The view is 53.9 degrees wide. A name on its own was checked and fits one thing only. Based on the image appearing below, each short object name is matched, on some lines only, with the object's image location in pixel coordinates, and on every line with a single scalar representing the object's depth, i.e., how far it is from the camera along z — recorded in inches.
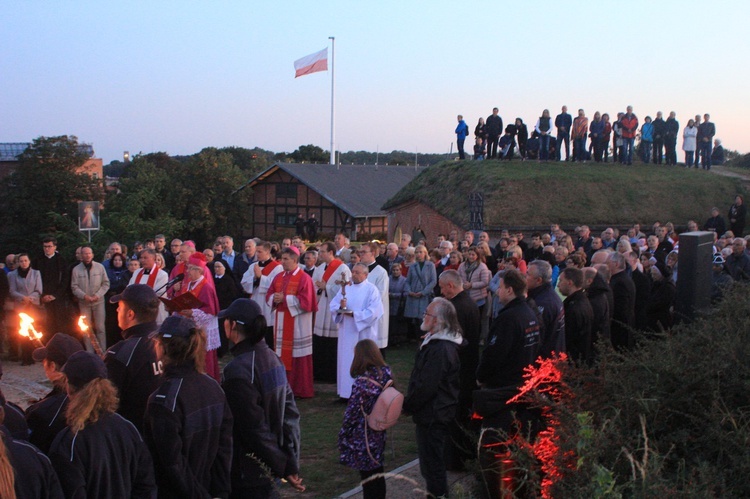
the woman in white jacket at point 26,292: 478.3
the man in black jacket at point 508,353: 217.6
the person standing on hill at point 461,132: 1048.9
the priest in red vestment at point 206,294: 363.6
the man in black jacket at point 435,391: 218.1
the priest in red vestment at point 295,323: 398.3
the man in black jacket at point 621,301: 339.3
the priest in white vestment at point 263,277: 441.4
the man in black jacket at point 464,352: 267.4
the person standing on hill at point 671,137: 1091.3
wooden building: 1877.5
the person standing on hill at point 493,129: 1050.1
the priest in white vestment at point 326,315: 422.9
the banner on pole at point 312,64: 1678.2
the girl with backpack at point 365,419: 217.4
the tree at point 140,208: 1124.3
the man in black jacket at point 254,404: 183.2
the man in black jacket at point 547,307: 252.2
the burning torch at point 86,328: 199.4
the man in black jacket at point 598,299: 289.1
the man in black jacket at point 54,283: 484.7
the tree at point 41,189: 1441.9
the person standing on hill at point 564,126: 1035.9
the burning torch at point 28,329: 199.3
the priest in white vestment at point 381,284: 418.0
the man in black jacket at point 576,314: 264.5
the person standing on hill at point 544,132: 1061.8
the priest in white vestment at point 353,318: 382.3
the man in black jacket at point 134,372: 187.3
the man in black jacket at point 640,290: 386.3
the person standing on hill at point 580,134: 1077.8
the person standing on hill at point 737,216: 826.8
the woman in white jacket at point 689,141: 1115.3
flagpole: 1747.0
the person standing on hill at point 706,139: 1084.9
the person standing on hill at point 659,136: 1104.8
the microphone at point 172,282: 354.6
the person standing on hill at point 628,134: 1054.4
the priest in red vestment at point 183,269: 392.2
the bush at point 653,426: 112.8
